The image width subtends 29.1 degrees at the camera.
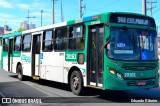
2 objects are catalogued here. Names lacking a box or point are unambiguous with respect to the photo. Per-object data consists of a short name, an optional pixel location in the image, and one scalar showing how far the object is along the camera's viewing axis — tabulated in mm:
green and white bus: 9922
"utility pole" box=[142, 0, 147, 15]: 21162
